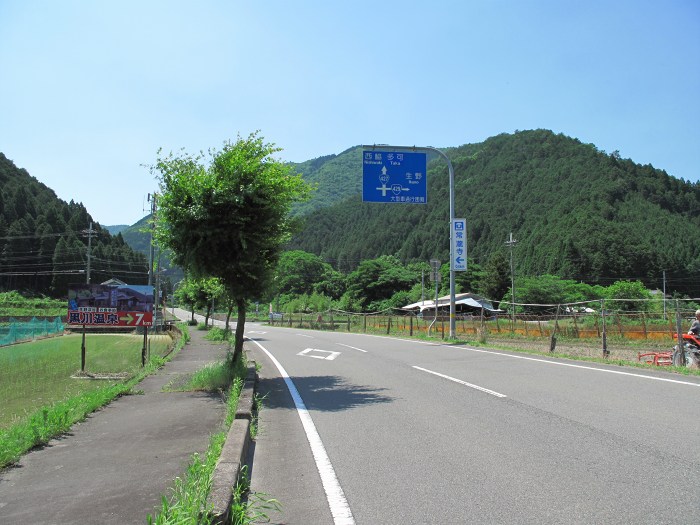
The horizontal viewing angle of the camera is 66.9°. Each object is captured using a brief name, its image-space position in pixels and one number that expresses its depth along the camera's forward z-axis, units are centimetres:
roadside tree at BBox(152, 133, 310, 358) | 1020
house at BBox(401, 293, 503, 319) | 7112
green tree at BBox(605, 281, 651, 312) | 6663
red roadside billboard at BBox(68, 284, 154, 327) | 1530
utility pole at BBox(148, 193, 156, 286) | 3633
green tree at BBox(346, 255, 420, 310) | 10275
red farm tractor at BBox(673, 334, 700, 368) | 1129
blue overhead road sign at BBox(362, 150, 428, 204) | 1909
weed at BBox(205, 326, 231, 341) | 2988
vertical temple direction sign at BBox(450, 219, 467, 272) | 2169
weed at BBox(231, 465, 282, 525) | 375
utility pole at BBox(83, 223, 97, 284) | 6700
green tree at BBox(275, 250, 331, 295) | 12238
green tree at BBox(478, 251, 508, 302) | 9575
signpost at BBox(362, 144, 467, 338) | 1908
